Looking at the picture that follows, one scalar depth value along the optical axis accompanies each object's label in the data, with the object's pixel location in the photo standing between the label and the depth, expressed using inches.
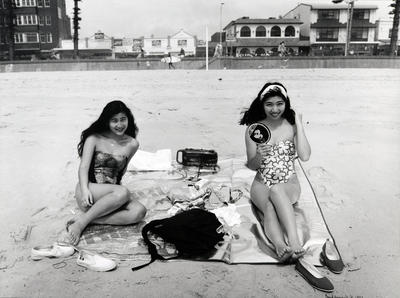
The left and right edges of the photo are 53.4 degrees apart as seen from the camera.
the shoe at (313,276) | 103.0
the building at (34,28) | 2282.2
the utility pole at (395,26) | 1339.1
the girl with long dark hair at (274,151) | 130.7
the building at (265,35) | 2324.1
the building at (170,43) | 2714.1
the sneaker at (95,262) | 112.0
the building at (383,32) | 2669.8
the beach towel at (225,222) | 121.5
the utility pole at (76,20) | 1577.3
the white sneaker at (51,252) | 118.3
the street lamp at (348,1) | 1471.5
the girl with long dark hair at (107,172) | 132.0
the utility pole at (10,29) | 1488.3
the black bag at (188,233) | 118.6
